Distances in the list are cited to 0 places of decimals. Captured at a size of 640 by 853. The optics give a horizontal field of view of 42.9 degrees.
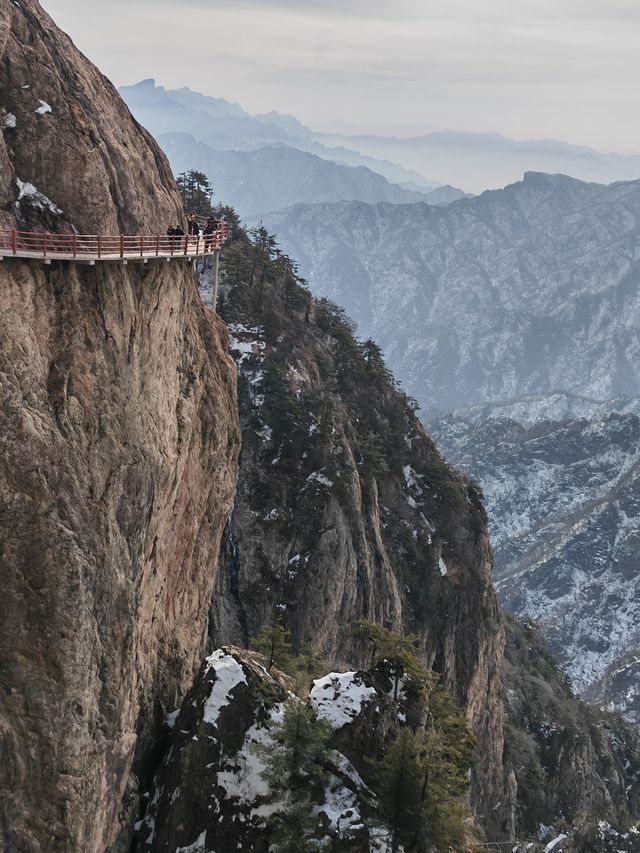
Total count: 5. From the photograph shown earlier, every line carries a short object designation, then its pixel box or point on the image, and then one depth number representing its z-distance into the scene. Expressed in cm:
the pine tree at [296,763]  3631
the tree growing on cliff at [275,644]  4783
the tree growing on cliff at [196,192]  11969
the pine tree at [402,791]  3822
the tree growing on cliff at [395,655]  4522
